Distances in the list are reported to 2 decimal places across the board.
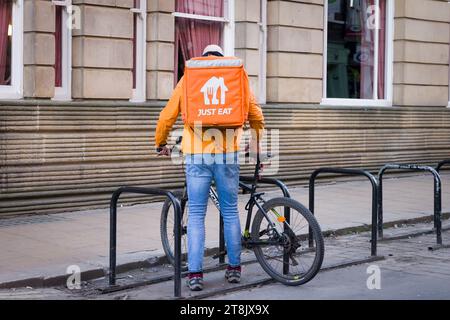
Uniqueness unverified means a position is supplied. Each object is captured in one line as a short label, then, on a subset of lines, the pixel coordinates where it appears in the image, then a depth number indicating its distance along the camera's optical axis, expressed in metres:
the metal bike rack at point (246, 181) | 7.94
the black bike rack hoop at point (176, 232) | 7.12
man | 7.42
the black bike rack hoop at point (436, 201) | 9.94
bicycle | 7.40
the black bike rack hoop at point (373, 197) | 8.90
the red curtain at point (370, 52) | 16.83
